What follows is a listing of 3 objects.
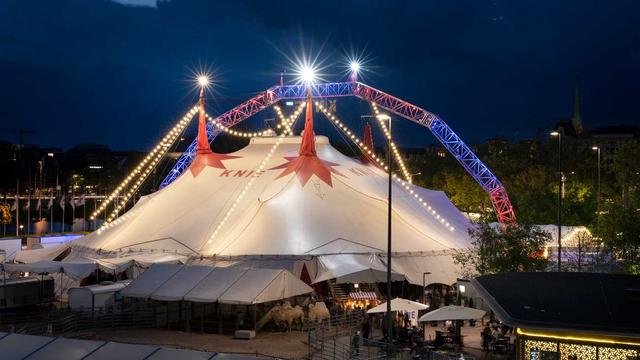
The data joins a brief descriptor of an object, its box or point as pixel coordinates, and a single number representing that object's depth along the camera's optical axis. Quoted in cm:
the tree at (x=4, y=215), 7061
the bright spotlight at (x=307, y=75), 4441
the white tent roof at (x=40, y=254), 4356
